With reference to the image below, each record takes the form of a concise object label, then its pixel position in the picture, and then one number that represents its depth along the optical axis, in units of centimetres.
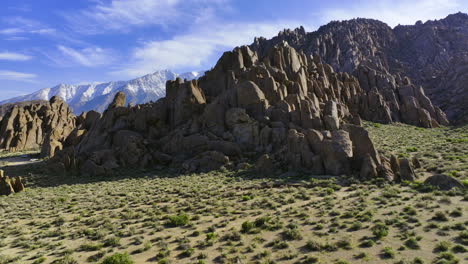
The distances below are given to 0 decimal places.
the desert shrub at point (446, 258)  1472
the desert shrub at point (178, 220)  2359
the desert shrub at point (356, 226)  2016
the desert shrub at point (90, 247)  1952
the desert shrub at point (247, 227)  2128
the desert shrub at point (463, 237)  1677
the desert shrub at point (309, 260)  1606
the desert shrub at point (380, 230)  1848
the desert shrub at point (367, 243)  1747
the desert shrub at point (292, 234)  1938
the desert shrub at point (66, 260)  1732
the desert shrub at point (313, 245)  1752
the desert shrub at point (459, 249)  1577
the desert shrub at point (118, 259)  1684
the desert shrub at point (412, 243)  1682
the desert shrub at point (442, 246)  1620
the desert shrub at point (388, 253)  1602
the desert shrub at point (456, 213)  2093
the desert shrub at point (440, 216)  2036
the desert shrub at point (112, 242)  2011
